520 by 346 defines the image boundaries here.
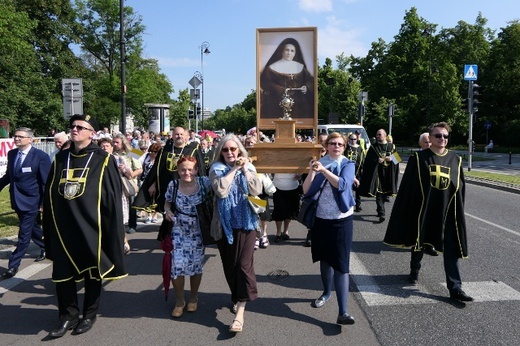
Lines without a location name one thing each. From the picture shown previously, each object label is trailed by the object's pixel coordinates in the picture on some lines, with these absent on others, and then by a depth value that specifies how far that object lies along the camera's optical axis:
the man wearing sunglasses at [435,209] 4.73
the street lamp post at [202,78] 32.87
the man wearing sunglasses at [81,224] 3.96
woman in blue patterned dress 4.36
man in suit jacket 5.69
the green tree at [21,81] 27.47
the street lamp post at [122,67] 17.11
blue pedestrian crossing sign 18.72
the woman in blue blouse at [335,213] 4.13
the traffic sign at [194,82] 25.85
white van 17.41
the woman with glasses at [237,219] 4.05
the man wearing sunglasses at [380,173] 9.30
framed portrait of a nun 5.70
